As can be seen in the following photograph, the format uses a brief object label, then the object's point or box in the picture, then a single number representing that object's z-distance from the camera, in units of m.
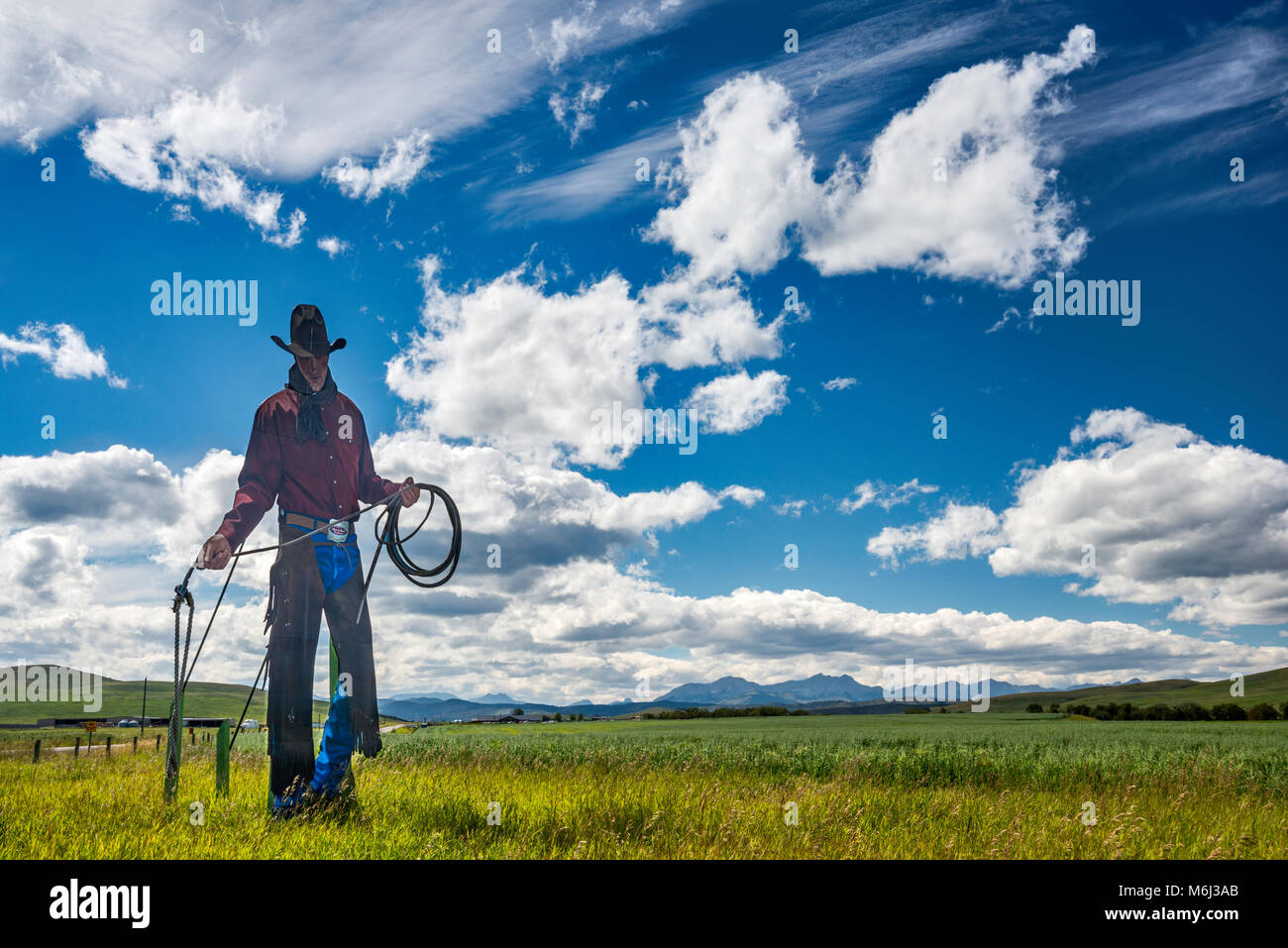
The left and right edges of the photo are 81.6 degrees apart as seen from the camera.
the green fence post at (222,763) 8.17
